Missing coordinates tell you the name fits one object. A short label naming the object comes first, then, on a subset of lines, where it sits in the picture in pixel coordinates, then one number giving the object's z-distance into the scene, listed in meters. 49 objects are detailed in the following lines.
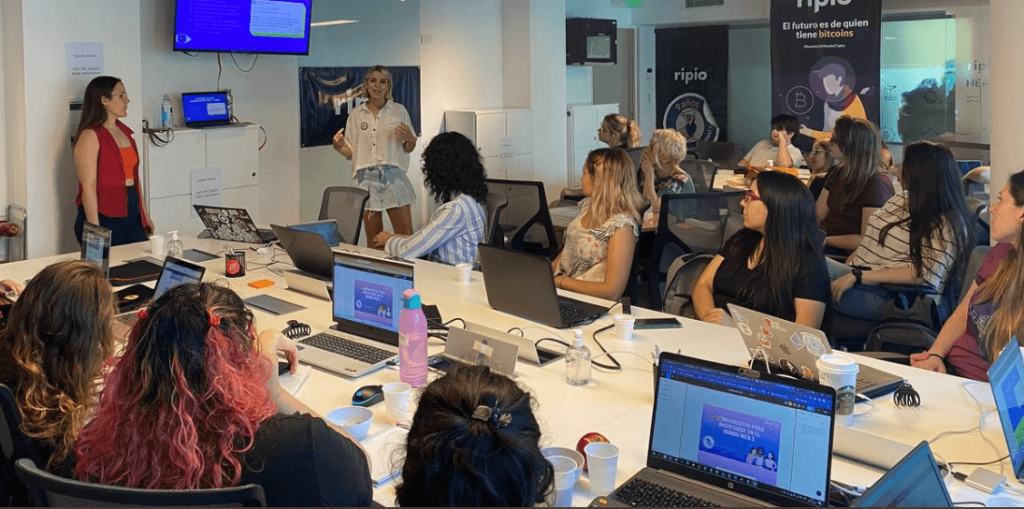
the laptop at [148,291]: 3.50
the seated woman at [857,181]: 5.57
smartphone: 3.48
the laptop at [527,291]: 3.45
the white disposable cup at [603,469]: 2.16
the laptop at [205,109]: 6.78
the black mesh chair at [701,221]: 5.06
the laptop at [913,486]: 1.61
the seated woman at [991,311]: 2.88
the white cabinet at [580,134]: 10.31
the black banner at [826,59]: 8.19
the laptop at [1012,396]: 2.21
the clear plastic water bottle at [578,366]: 2.90
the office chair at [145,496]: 1.73
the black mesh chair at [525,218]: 5.87
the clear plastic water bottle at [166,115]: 6.59
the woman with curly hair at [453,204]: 4.61
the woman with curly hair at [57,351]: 2.29
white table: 2.38
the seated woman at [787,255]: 3.56
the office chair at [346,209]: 5.65
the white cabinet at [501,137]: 8.86
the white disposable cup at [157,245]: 4.92
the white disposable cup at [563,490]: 2.12
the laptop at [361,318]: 3.12
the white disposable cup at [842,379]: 2.45
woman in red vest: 5.80
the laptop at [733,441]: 1.96
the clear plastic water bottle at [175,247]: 4.83
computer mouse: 2.75
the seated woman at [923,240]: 4.35
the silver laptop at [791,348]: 2.53
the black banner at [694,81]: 11.34
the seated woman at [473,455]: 1.56
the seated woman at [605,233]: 4.18
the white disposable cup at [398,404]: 2.61
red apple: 2.31
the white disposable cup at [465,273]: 4.18
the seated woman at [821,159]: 7.41
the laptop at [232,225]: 5.10
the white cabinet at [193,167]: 6.52
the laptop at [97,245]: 4.06
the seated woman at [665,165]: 6.85
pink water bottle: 2.86
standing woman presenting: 7.35
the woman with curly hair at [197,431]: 1.88
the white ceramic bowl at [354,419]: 2.48
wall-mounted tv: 6.68
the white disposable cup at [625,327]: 3.33
